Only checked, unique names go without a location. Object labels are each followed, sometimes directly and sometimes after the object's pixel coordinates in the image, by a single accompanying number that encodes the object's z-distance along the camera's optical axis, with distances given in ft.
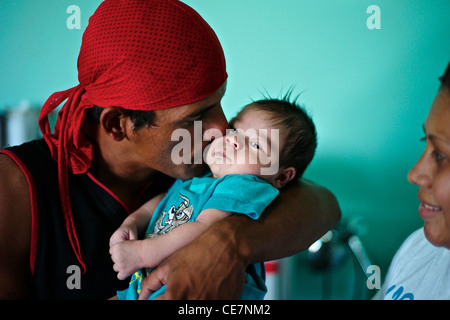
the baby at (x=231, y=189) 2.85
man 3.04
